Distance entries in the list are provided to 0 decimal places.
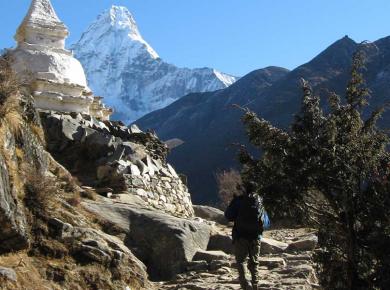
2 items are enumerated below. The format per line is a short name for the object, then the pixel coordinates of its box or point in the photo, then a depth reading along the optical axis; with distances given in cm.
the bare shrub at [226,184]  4105
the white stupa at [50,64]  1953
